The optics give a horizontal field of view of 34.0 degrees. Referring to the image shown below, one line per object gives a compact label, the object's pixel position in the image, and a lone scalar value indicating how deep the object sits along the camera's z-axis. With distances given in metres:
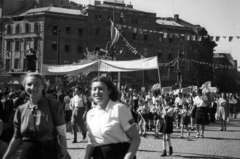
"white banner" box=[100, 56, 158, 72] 12.12
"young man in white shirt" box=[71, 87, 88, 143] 13.27
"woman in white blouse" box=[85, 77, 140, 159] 3.60
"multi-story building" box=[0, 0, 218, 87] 62.72
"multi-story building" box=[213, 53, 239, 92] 78.75
